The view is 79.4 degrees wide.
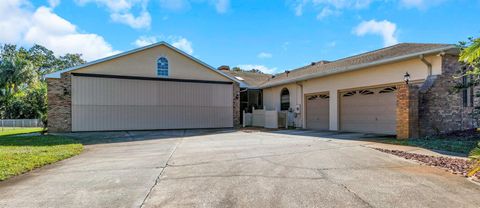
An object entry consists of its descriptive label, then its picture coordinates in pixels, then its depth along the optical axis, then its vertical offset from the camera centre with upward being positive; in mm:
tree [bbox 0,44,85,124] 31750 +1942
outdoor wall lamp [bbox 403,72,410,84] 11259 +1187
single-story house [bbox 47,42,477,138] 11188 +752
